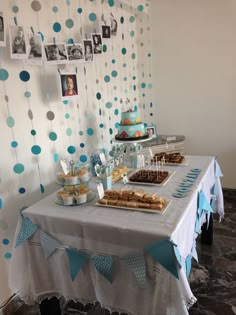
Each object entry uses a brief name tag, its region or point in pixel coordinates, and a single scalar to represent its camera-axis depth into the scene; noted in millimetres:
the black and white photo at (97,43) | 2336
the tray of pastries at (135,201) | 1397
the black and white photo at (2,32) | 1550
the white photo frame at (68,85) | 2006
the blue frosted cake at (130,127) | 2102
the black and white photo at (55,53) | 1874
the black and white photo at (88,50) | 2230
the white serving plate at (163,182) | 1715
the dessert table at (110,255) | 1183
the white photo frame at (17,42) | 1613
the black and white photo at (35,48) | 1736
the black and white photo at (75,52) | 2049
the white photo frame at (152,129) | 3149
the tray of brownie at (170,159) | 2094
